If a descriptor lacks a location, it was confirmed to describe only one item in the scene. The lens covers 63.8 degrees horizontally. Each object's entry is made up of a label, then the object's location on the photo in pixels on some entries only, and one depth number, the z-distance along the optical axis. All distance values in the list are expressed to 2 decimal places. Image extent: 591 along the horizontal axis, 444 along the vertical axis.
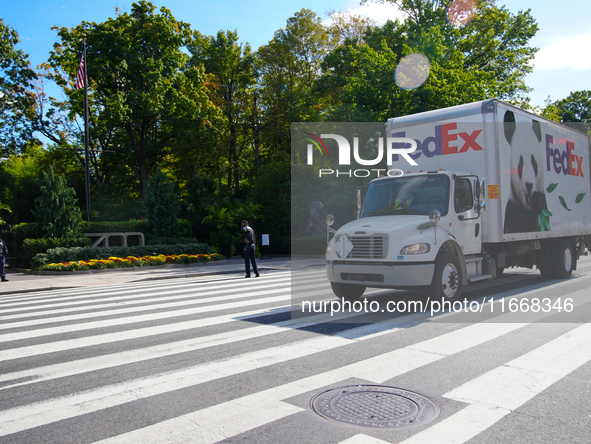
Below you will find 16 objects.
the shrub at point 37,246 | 20.89
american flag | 24.77
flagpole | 24.09
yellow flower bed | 18.98
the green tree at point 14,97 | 34.84
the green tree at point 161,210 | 25.73
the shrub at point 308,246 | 28.02
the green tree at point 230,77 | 41.75
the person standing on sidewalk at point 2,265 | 16.56
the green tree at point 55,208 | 21.41
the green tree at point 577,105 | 72.38
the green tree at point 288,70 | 39.12
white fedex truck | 8.30
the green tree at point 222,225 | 27.69
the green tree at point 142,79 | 33.62
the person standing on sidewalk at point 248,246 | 16.11
